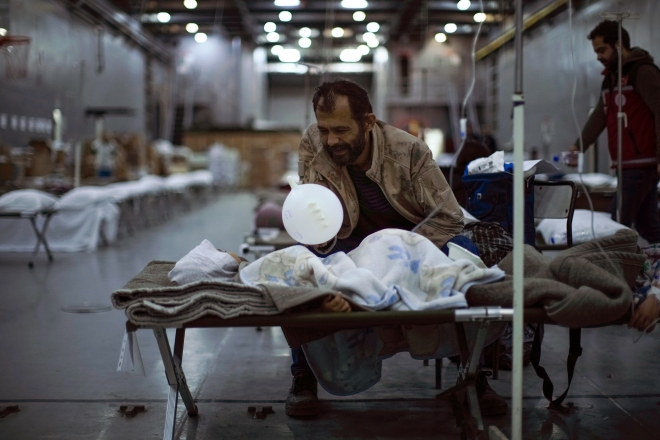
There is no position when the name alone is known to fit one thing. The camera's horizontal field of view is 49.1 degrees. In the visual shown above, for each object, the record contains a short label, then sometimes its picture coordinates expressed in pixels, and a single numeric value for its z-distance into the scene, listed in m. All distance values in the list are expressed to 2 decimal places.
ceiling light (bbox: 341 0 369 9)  14.32
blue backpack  2.94
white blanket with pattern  1.99
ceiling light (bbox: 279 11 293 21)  12.72
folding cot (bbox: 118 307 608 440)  1.92
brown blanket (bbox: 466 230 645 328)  1.93
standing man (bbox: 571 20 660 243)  3.75
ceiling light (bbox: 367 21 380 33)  18.65
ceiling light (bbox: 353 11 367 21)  16.71
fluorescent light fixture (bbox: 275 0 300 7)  9.22
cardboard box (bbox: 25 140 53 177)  8.54
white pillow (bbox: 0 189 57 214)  6.14
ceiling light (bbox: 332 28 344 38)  14.79
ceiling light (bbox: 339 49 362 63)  28.20
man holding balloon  2.41
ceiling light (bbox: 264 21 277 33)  12.92
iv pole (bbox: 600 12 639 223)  3.64
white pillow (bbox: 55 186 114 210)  7.34
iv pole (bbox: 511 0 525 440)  1.82
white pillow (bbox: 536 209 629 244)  3.61
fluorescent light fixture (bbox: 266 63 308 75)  32.25
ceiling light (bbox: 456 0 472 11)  8.47
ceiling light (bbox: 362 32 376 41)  21.51
